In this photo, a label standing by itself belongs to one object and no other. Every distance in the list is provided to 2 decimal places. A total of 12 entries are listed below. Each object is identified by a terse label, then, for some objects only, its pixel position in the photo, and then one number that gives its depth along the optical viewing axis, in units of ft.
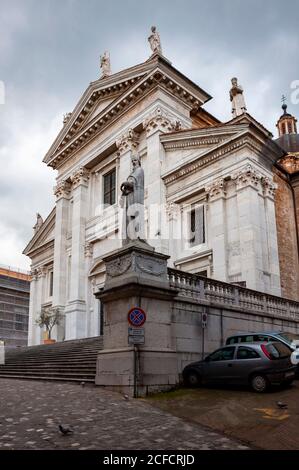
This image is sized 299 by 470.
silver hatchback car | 33.06
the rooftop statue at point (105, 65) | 102.37
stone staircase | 44.47
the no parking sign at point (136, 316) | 33.83
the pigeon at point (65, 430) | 20.34
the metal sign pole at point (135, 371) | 33.69
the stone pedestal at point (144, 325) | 34.94
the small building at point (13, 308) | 149.59
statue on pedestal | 40.60
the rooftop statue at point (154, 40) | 86.33
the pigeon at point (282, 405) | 27.07
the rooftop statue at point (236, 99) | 78.02
